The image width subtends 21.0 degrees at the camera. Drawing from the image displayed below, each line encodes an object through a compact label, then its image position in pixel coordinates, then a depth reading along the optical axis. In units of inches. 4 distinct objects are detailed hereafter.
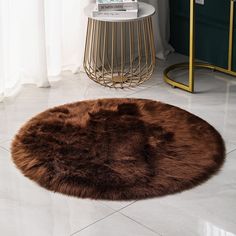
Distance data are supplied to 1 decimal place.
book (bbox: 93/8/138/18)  142.6
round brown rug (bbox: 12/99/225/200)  109.6
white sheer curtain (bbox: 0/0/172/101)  144.6
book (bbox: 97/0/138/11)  144.2
